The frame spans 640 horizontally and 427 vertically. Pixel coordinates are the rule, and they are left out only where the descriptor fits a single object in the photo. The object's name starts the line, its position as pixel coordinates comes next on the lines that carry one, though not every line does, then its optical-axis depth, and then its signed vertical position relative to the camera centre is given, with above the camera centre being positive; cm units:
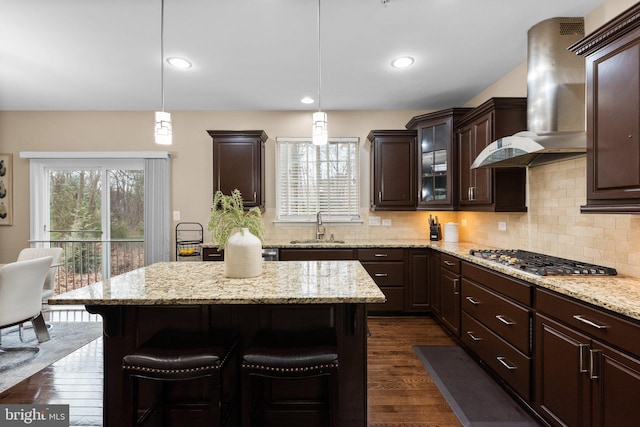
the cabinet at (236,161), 382 +66
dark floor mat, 187 -132
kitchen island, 153 -59
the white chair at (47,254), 322 -51
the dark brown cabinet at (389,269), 356 -70
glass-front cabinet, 338 +64
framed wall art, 412 +33
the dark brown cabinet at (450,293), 283 -84
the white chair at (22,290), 250 -69
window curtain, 406 +4
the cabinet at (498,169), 270 +41
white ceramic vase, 173 -26
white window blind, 421 +45
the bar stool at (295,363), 129 -67
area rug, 241 -132
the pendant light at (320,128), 183 +53
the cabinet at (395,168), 384 +57
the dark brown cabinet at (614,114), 140 +50
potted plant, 169 -15
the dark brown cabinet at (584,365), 125 -75
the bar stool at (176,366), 125 -66
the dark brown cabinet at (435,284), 333 -86
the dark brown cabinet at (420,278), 355 -81
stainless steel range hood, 205 +85
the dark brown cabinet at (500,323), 186 -83
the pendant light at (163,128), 183 +53
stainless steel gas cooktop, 180 -37
